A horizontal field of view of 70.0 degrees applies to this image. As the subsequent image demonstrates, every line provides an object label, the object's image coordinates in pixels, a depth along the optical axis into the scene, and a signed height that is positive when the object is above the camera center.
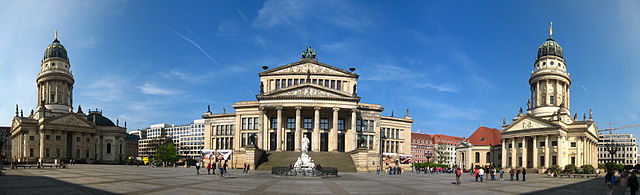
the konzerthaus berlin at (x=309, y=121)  69.75 -1.36
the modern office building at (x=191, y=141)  187.38 -11.80
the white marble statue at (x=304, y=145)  44.31 -3.08
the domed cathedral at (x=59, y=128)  90.94 -3.41
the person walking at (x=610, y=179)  25.28 -3.85
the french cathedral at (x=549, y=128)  82.56 -2.48
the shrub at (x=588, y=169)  67.79 -8.18
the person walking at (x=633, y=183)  23.30 -3.47
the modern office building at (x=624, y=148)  174.25 -12.58
